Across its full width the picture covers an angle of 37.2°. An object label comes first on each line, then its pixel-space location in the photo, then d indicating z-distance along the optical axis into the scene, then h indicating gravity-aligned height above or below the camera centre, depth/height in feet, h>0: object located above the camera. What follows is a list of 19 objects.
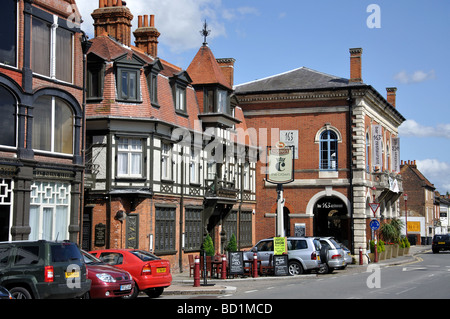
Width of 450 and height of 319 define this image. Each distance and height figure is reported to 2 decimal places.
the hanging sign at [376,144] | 145.89 +13.41
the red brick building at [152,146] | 95.50 +9.36
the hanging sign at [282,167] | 102.17 +5.93
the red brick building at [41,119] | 74.49 +10.35
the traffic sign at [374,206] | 119.24 -0.09
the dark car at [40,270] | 50.62 -4.90
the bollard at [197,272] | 75.17 -7.47
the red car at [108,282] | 57.21 -6.58
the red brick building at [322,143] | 137.49 +13.26
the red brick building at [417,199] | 288.02 +2.82
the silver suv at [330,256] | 99.25 -7.61
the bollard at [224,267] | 88.02 -8.03
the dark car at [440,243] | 185.47 -10.49
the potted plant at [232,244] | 121.49 -7.04
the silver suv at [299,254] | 95.36 -6.95
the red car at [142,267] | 64.34 -5.92
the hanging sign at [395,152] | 176.35 +14.13
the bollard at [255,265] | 89.81 -8.00
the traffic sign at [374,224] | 120.24 -3.33
